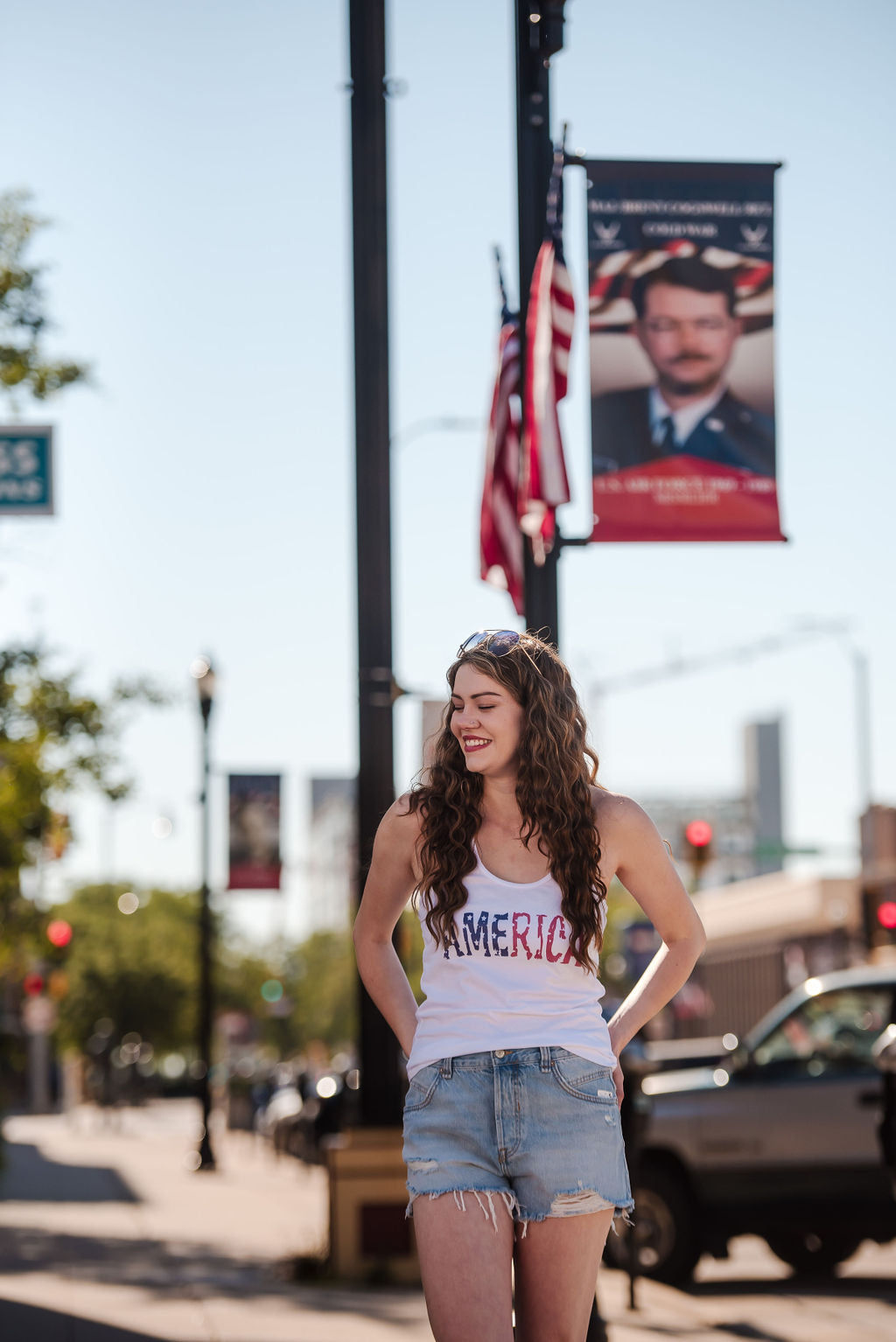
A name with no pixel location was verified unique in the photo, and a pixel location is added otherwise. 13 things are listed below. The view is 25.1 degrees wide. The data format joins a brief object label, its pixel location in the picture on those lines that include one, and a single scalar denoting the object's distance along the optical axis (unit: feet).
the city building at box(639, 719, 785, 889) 313.94
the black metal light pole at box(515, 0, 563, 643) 24.81
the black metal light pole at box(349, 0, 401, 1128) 38.29
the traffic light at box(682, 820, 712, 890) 71.41
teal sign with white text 37.70
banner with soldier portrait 25.54
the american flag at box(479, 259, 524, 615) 29.45
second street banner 88.48
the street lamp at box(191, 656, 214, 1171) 90.84
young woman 12.89
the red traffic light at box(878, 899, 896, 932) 68.28
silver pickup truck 39.65
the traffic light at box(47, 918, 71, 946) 124.35
